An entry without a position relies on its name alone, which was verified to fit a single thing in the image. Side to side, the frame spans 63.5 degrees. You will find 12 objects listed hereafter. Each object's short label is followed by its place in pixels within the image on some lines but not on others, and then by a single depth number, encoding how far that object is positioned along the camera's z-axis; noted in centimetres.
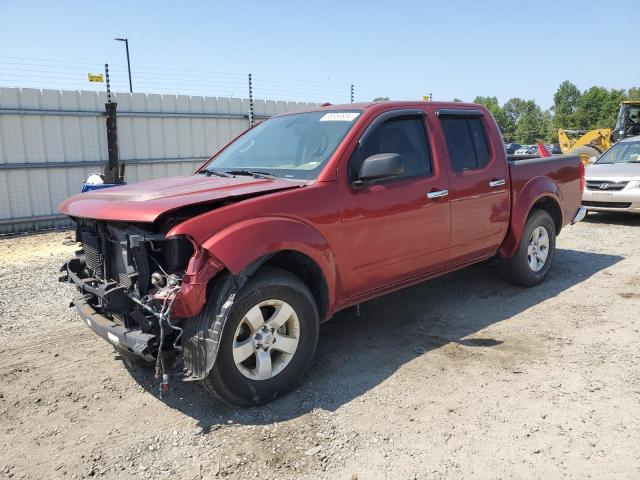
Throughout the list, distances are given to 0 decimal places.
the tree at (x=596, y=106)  7994
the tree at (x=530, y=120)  9102
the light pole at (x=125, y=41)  2329
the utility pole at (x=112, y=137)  1032
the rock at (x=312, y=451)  285
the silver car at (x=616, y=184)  940
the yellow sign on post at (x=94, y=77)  1027
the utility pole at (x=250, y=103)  1243
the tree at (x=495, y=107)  9956
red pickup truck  304
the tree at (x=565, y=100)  9338
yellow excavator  1769
